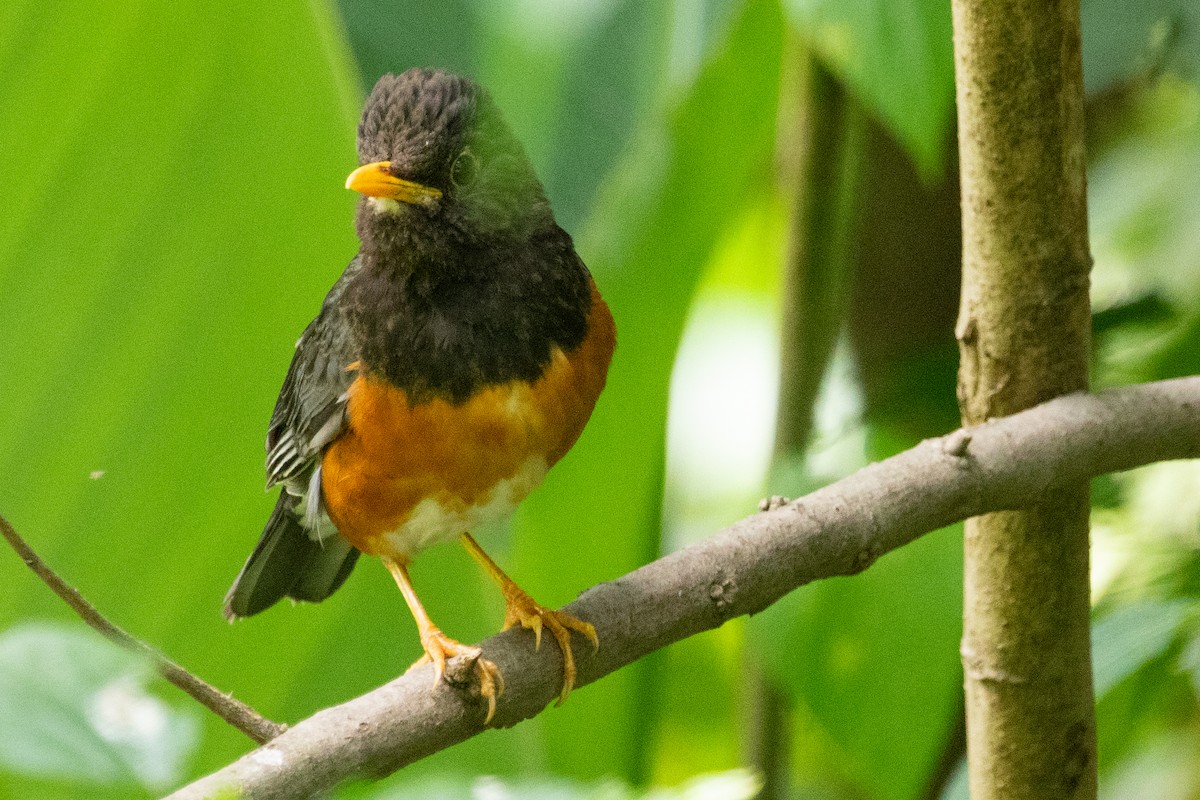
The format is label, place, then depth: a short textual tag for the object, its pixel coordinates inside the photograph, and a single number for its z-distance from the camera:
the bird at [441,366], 6.54
